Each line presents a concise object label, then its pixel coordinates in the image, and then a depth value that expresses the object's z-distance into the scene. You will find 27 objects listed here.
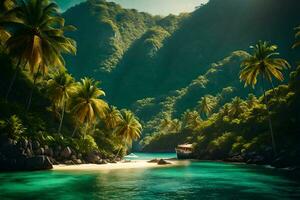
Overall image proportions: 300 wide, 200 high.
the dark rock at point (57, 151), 58.48
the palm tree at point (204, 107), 147.25
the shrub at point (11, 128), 48.56
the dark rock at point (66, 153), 59.88
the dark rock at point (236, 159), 75.19
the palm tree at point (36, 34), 50.75
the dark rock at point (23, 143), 49.38
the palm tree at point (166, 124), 178.15
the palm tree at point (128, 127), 81.19
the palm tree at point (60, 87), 63.28
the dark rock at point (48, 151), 55.51
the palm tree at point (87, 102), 65.44
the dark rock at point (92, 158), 66.88
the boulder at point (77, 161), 62.02
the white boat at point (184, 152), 104.00
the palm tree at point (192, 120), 151.10
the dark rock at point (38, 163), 50.75
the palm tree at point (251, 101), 108.25
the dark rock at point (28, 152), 50.63
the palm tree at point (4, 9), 55.38
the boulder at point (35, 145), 52.12
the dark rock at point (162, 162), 75.19
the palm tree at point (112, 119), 83.69
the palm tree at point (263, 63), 66.44
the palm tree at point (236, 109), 102.19
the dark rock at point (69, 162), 60.03
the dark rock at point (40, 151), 52.94
